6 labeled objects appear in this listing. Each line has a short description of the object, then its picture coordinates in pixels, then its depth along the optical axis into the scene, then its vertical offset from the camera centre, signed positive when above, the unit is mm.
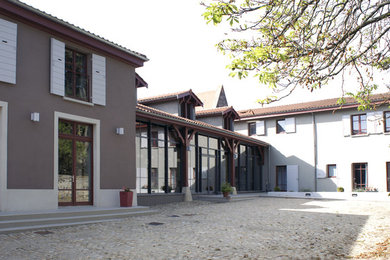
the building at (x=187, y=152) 14344 +399
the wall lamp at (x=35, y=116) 9117 +1061
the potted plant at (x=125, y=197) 11321 -985
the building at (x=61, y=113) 8742 +1237
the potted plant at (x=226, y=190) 16969 -1208
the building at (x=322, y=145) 20672 +848
